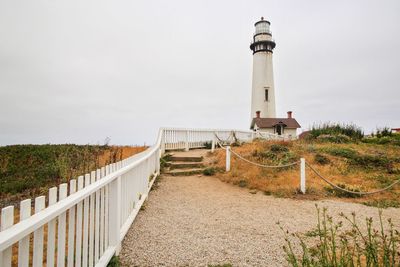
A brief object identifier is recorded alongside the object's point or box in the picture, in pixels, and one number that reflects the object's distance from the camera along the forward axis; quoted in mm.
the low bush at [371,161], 10350
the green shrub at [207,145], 16766
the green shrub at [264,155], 10992
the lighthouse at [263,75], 32094
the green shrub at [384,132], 19047
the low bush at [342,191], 7336
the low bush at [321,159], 10312
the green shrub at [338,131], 18934
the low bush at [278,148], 11766
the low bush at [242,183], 8508
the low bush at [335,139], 16297
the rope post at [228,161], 10119
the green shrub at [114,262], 3068
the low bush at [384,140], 16311
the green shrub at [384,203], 6445
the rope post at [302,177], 7421
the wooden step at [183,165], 11086
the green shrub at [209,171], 10188
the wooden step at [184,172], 10125
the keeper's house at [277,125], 32638
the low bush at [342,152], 11227
